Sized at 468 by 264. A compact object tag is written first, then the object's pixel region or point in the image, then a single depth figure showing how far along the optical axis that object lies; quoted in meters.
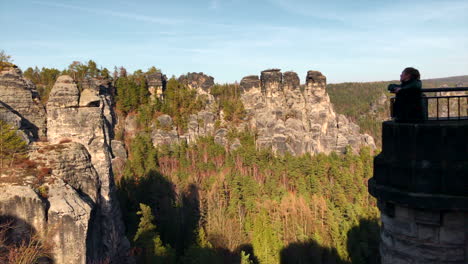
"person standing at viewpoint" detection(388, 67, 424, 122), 3.95
